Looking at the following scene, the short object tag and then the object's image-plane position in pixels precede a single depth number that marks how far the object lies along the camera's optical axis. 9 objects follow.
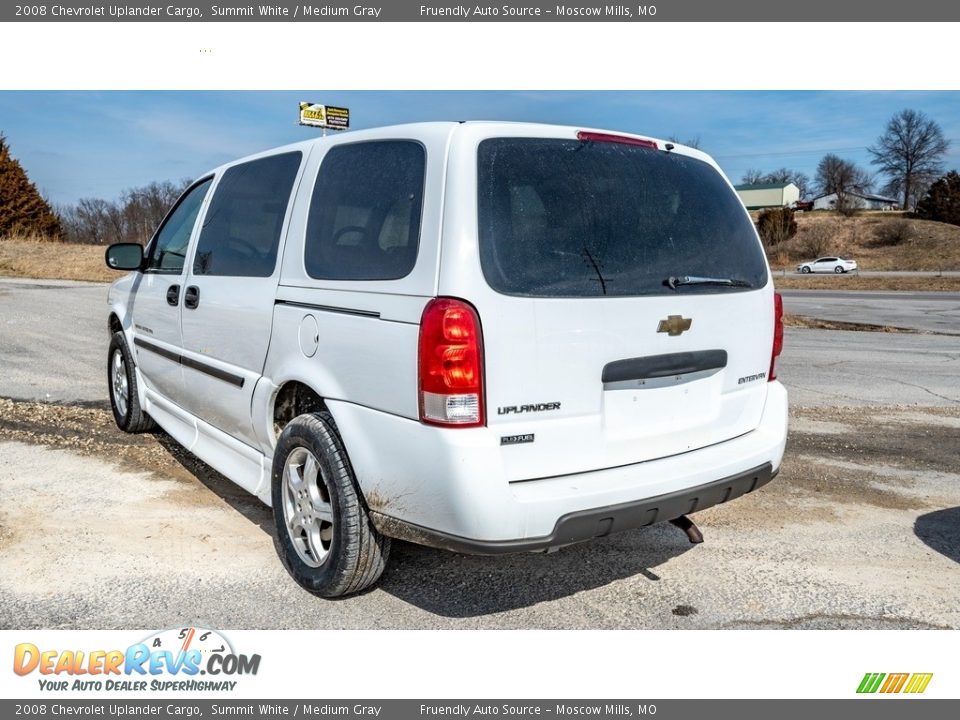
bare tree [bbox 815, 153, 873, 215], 87.06
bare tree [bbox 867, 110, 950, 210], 74.75
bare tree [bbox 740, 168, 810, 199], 96.44
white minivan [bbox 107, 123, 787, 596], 2.72
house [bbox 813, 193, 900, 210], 93.84
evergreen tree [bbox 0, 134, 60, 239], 34.59
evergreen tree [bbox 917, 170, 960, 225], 63.41
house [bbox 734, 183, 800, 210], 89.62
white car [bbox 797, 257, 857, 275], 49.47
